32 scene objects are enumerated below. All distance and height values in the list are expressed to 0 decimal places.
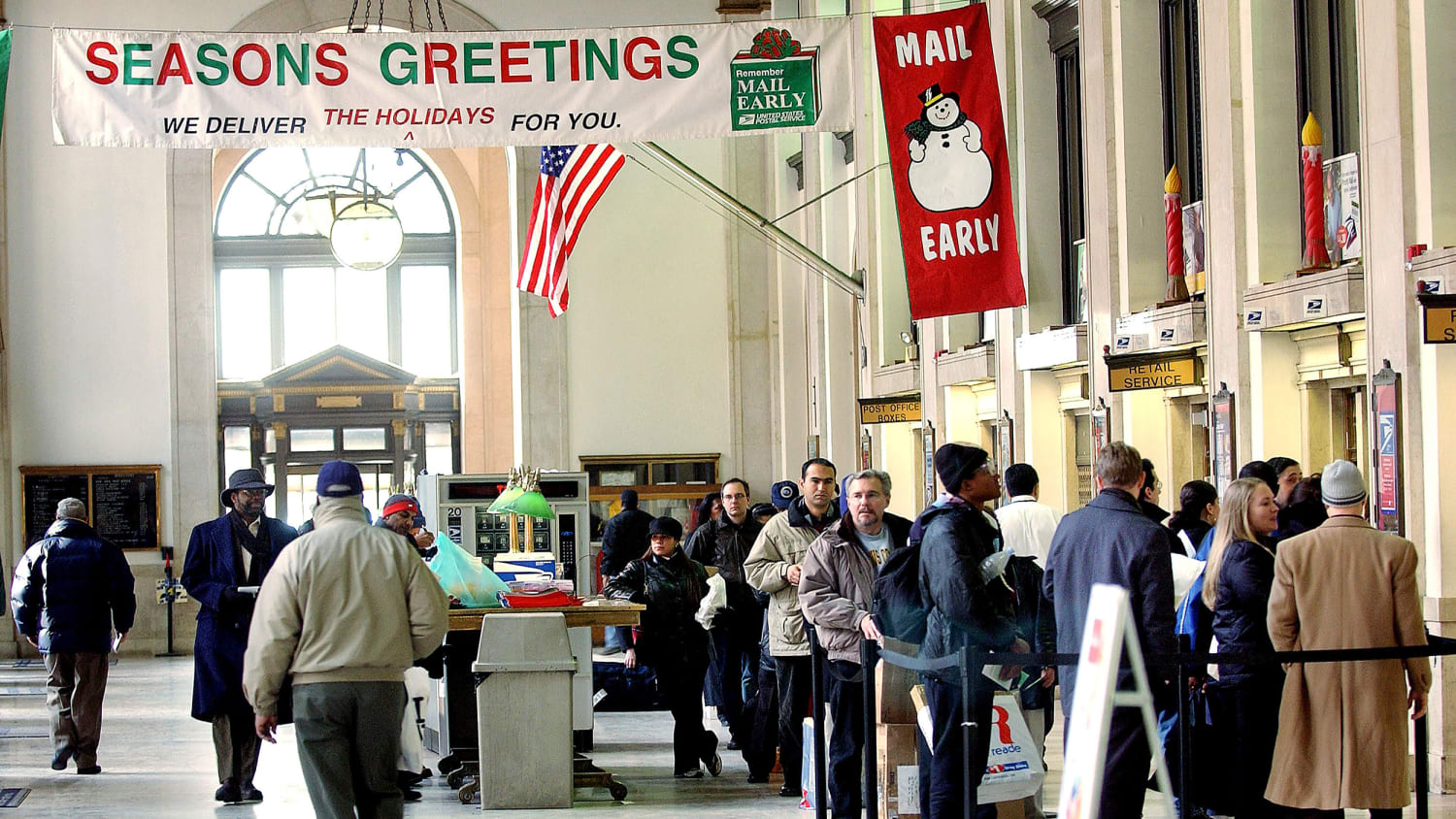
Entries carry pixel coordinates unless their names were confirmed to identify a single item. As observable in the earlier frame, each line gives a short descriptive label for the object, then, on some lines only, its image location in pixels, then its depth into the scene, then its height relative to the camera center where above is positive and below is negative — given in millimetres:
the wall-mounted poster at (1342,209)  19547 +1581
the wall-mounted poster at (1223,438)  20547 +298
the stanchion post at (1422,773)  12141 -1019
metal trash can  17547 -1046
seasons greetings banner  21828 +2664
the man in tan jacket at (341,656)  12656 -529
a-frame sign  7441 -465
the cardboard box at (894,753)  14070 -1046
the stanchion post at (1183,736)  11570 -831
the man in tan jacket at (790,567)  16328 -315
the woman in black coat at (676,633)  19422 -740
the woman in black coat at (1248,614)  13375 -496
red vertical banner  21703 +2096
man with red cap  18781 -28
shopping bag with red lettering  12266 -954
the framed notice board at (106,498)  39906 +228
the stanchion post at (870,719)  12922 -843
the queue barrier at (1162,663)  11016 -592
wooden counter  18156 -586
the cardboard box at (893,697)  14047 -819
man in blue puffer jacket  20750 -587
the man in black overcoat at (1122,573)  12344 -301
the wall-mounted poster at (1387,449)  17281 +169
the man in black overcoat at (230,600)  18062 -447
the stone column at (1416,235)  16797 +1228
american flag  32344 +2905
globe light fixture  35219 +2823
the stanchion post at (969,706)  10945 -679
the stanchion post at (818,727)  15016 -991
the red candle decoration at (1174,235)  23031 +1698
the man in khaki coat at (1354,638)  12422 -552
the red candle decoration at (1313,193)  19672 +1669
